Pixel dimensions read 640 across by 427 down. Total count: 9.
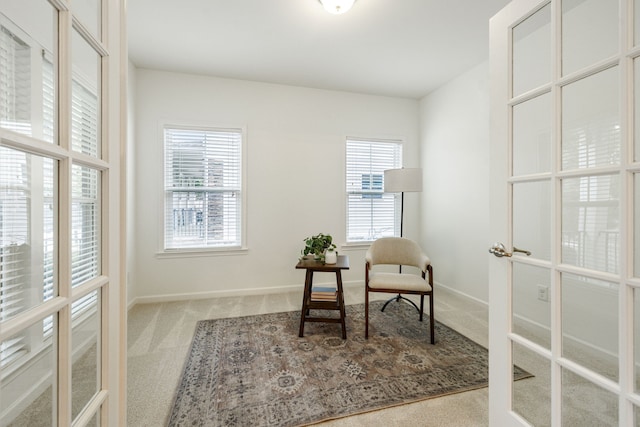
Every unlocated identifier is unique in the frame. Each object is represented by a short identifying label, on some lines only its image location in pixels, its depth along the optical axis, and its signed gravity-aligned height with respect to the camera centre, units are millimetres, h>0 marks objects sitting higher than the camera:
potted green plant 2633 -329
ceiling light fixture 1999 +1539
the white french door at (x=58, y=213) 551 -2
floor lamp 3010 +363
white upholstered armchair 2318 -527
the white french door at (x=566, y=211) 857 +9
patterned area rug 1530 -1087
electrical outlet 1085 -319
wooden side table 2334 -768
